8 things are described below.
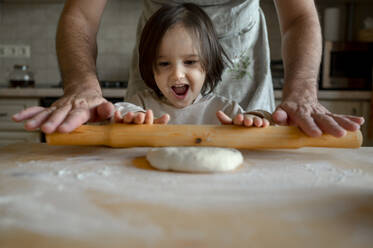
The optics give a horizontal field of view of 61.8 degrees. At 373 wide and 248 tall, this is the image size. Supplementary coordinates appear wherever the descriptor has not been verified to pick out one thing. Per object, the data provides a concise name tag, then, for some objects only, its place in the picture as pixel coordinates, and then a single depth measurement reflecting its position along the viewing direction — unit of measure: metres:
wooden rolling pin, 0.69
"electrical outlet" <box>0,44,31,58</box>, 2.88
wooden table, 0.34
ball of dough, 0.56
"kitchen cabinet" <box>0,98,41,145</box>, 2.28
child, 1.01
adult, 0.72
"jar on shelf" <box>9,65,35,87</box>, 2.49
